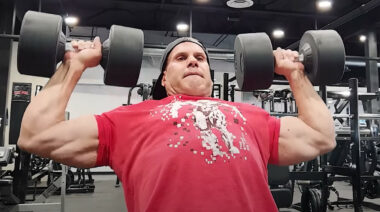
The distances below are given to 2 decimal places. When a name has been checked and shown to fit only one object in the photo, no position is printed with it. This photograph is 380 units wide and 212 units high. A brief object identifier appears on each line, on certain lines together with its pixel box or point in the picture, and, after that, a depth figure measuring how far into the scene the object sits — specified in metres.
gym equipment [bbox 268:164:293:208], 3.29
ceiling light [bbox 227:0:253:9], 4.79
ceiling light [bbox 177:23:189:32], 5.80
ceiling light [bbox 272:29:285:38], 5.98
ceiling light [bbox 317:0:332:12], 5.10
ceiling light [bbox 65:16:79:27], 5.45
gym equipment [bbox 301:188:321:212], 3.55
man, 1.09
